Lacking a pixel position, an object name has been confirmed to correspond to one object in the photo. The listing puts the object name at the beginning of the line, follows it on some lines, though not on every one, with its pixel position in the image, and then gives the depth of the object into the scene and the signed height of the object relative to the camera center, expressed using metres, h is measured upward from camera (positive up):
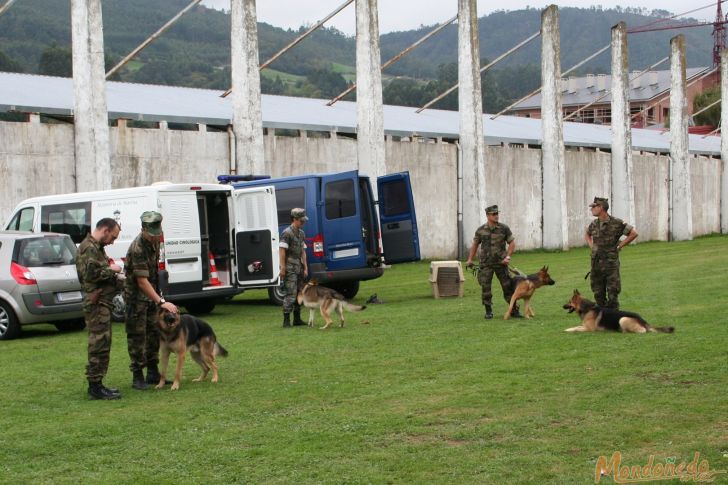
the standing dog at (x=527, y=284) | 15.59 -1.10
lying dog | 13.42 -1.49
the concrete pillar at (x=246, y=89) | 26.52 +3.49
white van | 17.34 -0.02
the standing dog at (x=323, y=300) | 15.78 -1.24
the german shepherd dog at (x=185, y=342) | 10.63 -1.25
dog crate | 20.42 -1.28
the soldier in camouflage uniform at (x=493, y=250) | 15.70 -0.56
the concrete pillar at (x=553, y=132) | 37.72 +2.94
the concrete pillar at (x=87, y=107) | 23.08 +2.76
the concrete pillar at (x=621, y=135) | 41.41 +3.01
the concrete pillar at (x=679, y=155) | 45.94 +2.31
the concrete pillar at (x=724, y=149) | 50.25 +2.83
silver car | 15.62 -0.80
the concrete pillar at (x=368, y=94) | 30.09 +3.68
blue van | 19.47 -0.06
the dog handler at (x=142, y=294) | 10.42 -0.70
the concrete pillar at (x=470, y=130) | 33.84 +2.80
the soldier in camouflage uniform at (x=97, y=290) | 10.09 -0.62
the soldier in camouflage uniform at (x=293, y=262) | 15.99 -0.65
